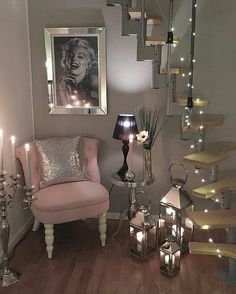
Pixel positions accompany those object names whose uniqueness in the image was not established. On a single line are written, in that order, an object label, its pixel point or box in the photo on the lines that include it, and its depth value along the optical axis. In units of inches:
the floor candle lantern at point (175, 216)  81.7
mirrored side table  86.3
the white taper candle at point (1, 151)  70.0
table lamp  87.8
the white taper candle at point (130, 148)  85.5
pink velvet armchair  79.4
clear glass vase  89.0
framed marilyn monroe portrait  93.8
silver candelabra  70.4
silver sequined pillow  89.4
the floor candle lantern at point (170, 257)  73.9
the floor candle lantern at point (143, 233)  79.7
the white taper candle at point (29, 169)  68.6
